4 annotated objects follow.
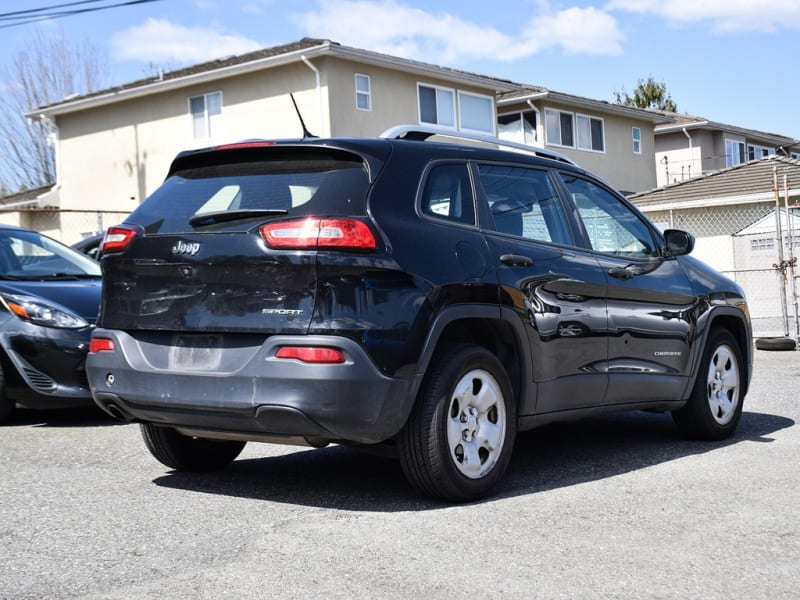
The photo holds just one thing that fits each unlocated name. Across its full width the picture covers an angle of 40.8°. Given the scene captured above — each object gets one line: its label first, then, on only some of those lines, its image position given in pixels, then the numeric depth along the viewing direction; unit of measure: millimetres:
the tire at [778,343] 14836
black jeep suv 4879
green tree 64375
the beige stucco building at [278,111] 27094
